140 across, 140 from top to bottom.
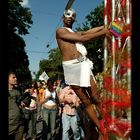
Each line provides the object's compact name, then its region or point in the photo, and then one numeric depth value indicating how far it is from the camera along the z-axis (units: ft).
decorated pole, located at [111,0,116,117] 5.32
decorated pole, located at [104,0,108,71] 5.67
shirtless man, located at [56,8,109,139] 5.71
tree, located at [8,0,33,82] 56.05
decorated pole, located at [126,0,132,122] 4.95
